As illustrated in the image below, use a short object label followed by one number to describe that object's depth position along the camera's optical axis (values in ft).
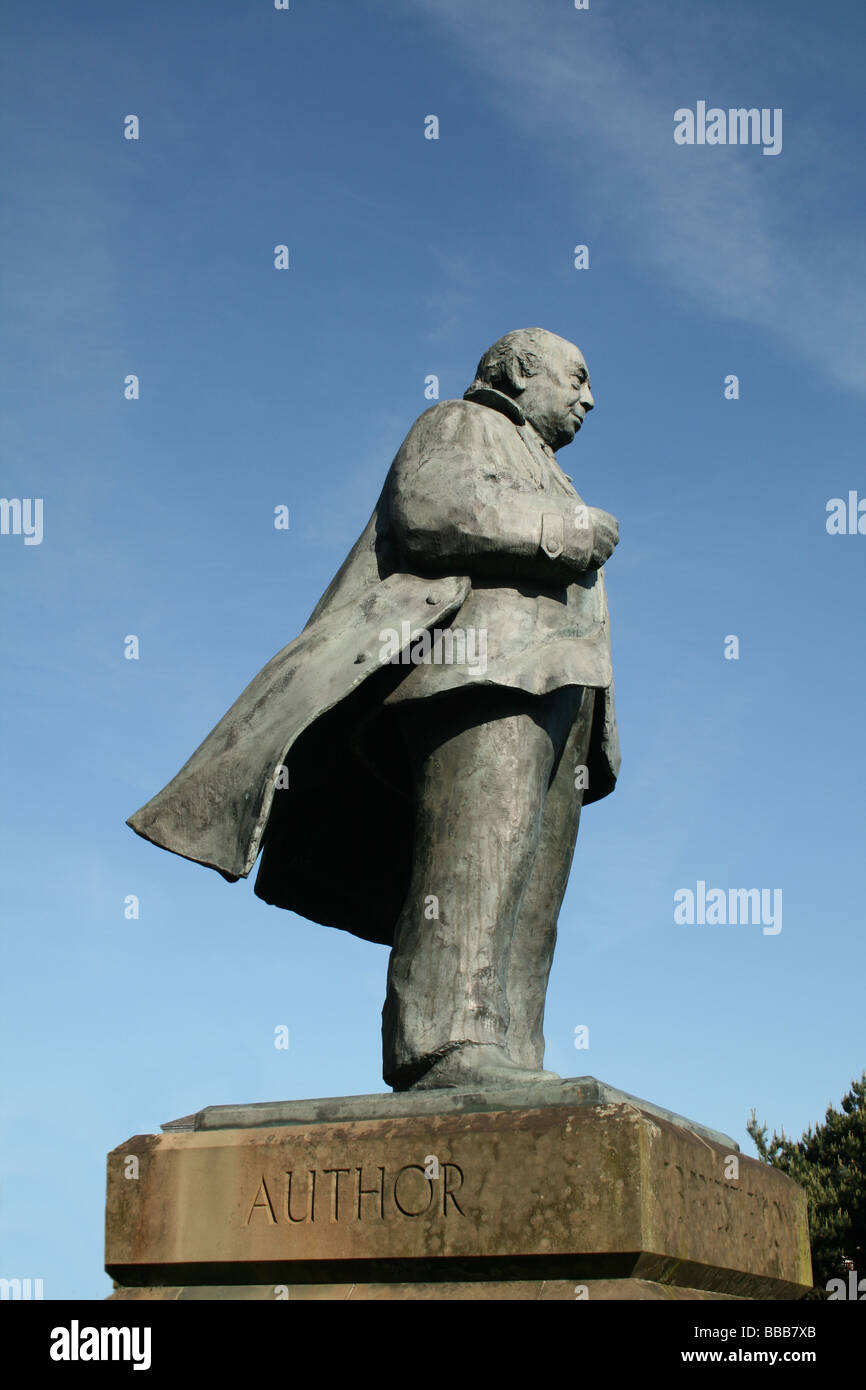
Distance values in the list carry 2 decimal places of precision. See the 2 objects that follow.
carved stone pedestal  14.80
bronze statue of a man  17.61
